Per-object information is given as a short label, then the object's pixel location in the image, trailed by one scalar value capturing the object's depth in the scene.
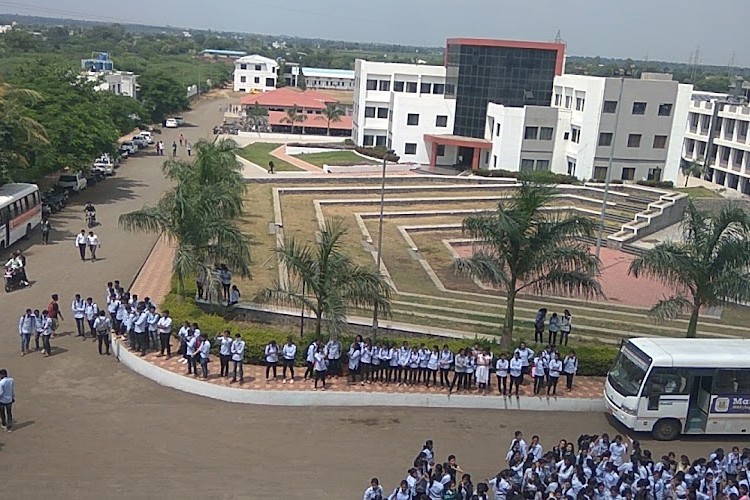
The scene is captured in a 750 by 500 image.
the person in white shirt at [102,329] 16.64
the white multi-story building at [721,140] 57.25
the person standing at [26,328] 16.28
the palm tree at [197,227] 17.81
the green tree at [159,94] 70.69
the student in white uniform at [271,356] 15.45
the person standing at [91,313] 17.33
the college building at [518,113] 44.91
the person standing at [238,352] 15.16
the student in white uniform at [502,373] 15.35
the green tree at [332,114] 66.69
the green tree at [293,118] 67.81
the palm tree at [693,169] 60.39
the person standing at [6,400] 12.87
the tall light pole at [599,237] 28.62
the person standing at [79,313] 17.72
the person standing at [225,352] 15.24
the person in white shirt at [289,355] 15.45
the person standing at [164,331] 16.25
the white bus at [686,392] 14.03
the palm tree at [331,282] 15.45
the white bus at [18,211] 24.27
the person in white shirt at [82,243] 24.04
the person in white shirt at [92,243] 24.17
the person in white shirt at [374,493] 10.23
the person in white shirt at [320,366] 14.99
